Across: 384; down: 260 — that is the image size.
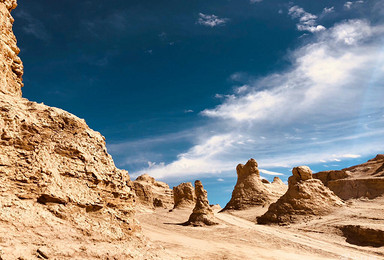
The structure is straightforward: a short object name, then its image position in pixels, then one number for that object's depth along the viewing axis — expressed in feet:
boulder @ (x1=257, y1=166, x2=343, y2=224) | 86.99
